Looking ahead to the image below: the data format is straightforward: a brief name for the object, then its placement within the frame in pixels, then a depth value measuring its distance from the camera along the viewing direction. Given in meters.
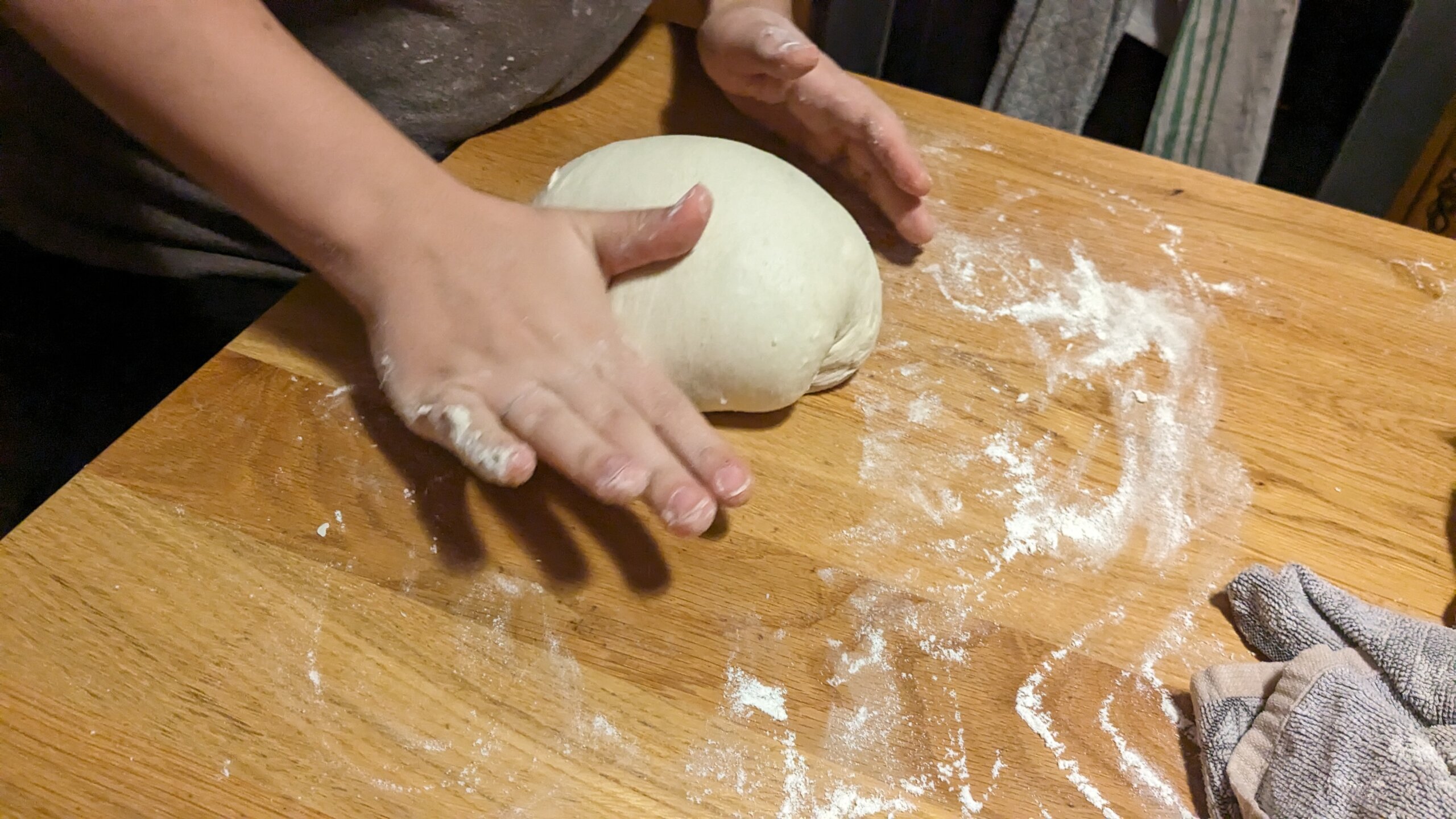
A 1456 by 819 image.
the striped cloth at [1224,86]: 1.14
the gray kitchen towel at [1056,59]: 1.19
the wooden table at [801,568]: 0.61
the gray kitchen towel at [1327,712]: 0.57
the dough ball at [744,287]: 0.71
